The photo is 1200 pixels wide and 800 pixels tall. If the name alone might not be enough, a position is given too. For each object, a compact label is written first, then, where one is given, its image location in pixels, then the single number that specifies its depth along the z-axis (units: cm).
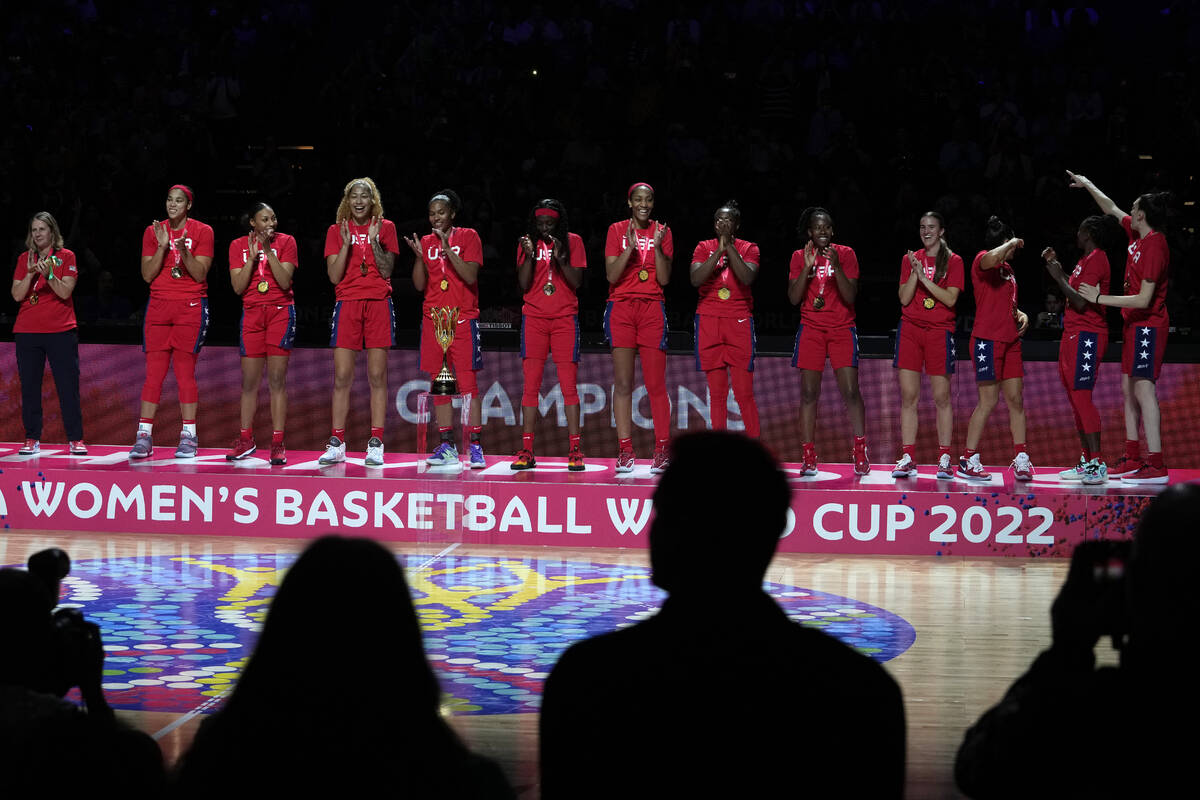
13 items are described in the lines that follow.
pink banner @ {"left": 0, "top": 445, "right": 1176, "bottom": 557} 1593
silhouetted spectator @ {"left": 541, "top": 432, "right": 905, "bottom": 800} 363
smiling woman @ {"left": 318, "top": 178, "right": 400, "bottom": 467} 1758
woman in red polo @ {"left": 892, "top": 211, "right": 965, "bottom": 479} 1706
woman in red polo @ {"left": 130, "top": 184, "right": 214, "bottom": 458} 1783
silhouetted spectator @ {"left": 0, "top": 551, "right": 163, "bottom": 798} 346
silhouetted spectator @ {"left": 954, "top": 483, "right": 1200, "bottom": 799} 367
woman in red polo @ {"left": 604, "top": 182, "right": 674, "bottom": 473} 1725
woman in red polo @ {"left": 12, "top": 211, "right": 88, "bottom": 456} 1789
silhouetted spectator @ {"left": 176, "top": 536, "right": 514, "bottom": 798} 352
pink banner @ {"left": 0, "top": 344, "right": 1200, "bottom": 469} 1870
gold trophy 1730
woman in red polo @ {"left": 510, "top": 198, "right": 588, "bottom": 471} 1742
